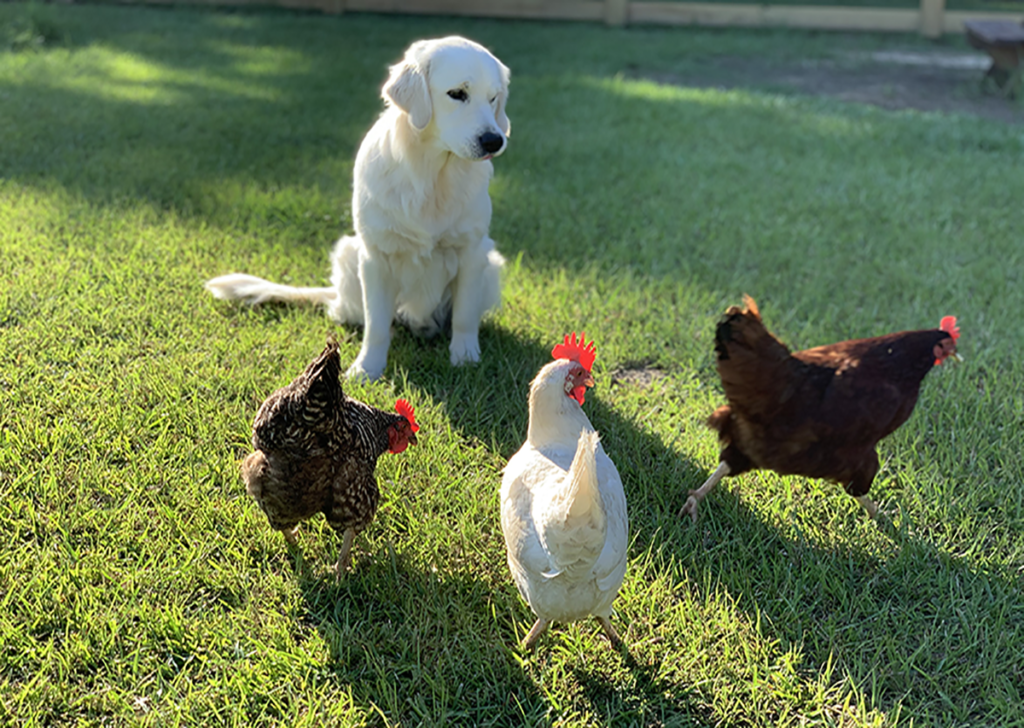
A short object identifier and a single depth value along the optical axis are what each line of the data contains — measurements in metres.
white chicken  1.90
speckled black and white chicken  2.16
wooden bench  8.87
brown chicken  2.49
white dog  3.14
